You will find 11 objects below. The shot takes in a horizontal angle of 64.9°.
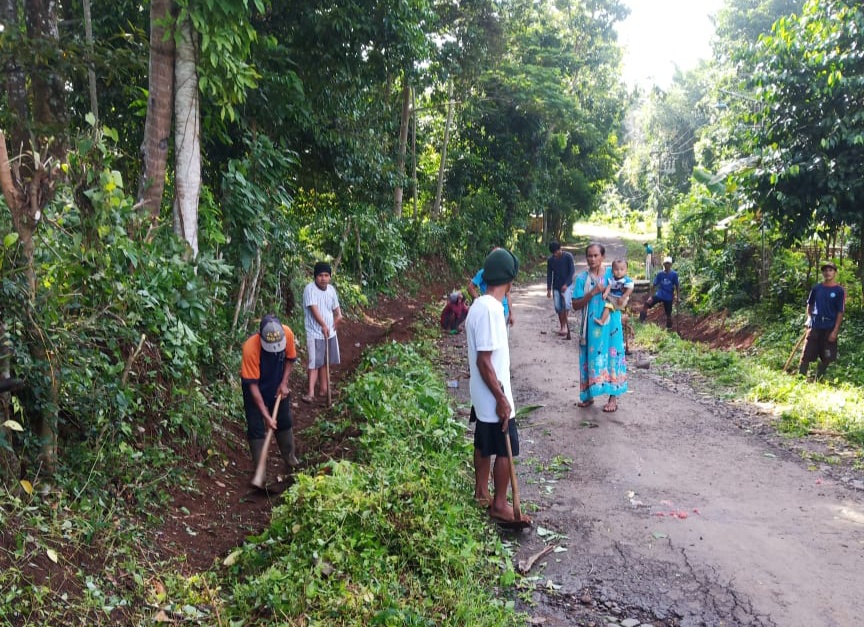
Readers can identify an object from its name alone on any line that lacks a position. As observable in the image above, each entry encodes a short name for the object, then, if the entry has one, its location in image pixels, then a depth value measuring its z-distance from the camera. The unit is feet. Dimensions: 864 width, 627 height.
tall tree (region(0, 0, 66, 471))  12.77
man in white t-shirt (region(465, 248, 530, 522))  15.30
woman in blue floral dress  24.49
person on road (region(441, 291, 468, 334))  40.98
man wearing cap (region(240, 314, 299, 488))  18.69
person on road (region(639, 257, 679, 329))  47.26
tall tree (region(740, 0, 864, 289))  34.42
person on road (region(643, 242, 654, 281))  73.82
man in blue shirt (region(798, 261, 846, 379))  30.96
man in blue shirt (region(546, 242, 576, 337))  43.01
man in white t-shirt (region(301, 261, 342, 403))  26.99
